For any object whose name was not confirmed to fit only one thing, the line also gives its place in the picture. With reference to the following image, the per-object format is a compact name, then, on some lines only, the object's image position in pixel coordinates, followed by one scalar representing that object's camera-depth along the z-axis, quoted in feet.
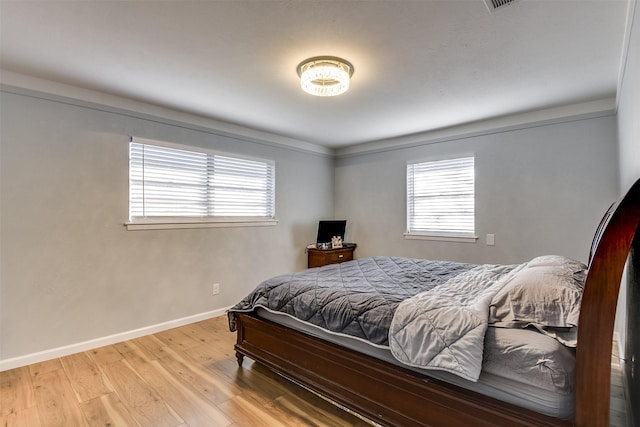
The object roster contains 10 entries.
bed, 3.75
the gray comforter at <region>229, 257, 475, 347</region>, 5.93
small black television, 15.78
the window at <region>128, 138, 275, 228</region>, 10.89
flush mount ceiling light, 7.52
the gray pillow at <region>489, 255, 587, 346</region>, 4.49
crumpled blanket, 4.58
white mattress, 4.07
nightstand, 15.28
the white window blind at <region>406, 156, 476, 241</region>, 13.25
